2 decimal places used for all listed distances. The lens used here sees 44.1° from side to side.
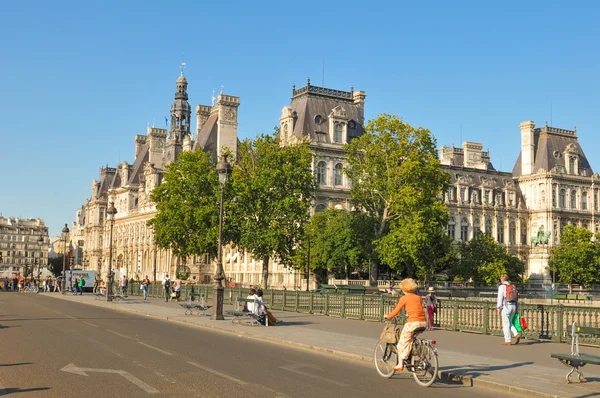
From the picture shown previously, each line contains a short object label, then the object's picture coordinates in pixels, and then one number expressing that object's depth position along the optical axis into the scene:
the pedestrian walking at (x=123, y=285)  54.41
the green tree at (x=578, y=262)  75.94
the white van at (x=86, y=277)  75.94
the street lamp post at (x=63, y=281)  65.00
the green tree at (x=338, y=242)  59.00
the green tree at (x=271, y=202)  56.00
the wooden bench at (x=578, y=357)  12.39
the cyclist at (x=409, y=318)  13.06
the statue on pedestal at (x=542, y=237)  65.62
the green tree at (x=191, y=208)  59.31
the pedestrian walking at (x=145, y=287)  51.97
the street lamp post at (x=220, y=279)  28.73
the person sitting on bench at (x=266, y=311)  26.23
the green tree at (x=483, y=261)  70.44
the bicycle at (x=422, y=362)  12.88
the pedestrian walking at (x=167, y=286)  48.39
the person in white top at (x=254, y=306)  26.25
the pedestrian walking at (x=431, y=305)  26.08
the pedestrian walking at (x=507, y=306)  20.70
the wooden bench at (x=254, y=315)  26.20
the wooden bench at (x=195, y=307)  32.38
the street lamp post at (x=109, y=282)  46.75
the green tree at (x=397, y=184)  55.78
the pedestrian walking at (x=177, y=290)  50.40
